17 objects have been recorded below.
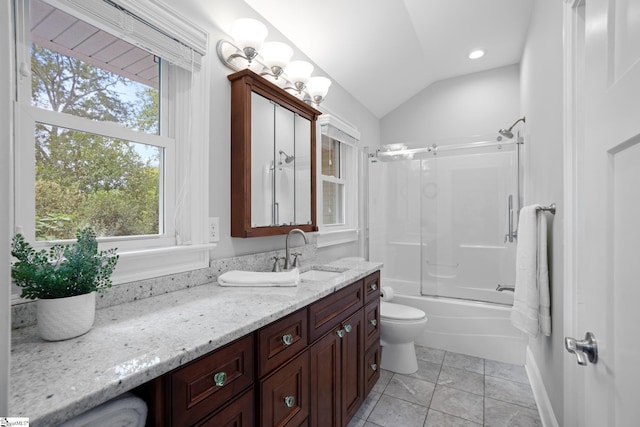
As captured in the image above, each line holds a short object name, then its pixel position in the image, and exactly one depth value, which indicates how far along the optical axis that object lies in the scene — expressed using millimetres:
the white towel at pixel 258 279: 1428
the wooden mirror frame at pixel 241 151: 1625
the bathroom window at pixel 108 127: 1001
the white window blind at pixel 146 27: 1079
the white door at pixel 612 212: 602
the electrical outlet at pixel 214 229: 1533
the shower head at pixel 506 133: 2742
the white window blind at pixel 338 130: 2500
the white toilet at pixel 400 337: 2328
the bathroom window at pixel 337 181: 2576
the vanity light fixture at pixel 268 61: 1592
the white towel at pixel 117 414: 615
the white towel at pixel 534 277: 1698
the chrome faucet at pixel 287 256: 1841
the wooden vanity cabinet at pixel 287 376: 805
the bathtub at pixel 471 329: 2582
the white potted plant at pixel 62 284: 797
